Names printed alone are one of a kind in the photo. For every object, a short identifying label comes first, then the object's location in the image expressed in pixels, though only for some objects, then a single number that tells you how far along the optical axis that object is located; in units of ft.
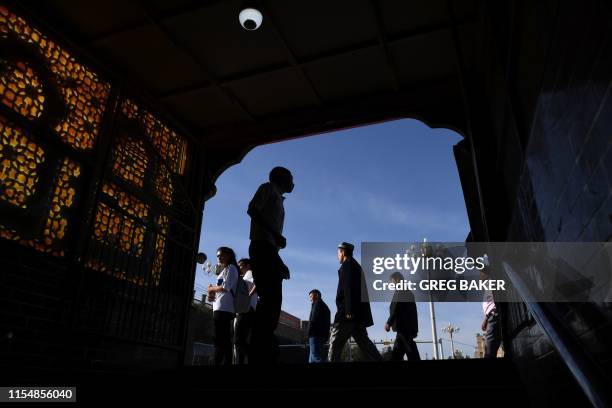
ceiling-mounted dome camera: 13.31
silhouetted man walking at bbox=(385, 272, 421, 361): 18.81
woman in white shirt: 16.70
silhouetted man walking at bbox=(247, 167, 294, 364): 11.55
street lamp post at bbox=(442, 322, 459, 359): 100.66
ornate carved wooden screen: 12.11
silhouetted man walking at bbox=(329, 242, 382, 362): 17.24
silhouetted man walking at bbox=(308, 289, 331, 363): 22.90
